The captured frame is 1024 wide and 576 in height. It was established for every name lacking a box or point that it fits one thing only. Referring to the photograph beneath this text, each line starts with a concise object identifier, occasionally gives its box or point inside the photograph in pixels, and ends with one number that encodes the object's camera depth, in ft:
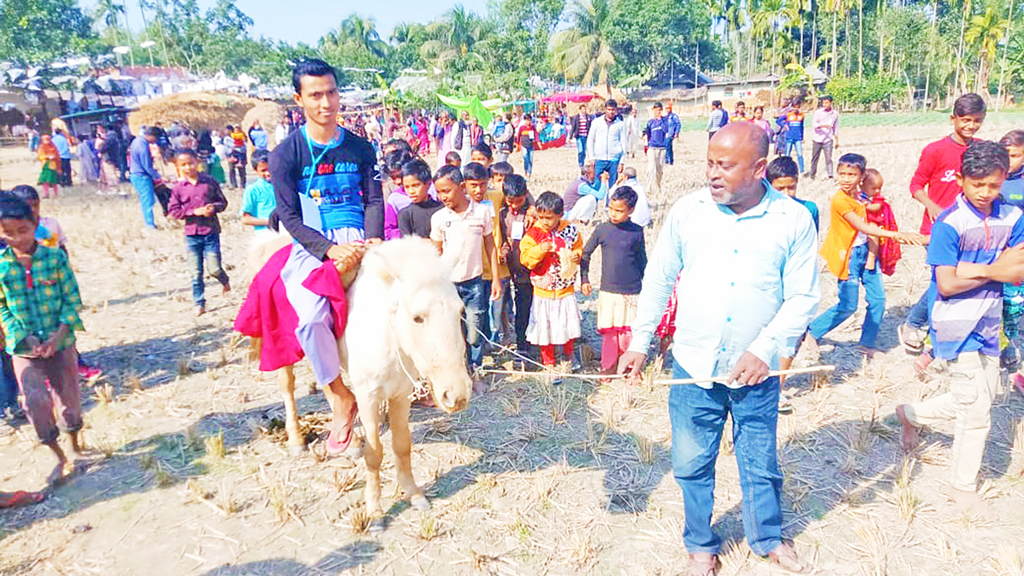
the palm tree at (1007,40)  136.61
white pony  11.14
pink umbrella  137.39
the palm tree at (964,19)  142.10
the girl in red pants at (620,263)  18.88
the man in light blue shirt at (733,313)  9.76
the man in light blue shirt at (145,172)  37.40
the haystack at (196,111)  101.50
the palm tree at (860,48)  155.63
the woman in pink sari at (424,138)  96.37
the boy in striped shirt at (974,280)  11.89
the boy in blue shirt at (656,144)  45.75
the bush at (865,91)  147.84
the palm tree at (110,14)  239.93
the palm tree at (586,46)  196.13
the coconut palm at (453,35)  205.77
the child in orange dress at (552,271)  18.90
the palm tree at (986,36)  144.56
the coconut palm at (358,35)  274.16
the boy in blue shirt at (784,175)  18.16
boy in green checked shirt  14.06
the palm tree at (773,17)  167.56
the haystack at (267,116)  102.06
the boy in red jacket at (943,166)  17.79
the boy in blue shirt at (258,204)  24.08
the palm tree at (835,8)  159.02
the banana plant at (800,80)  139.23
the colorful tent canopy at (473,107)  80.94
